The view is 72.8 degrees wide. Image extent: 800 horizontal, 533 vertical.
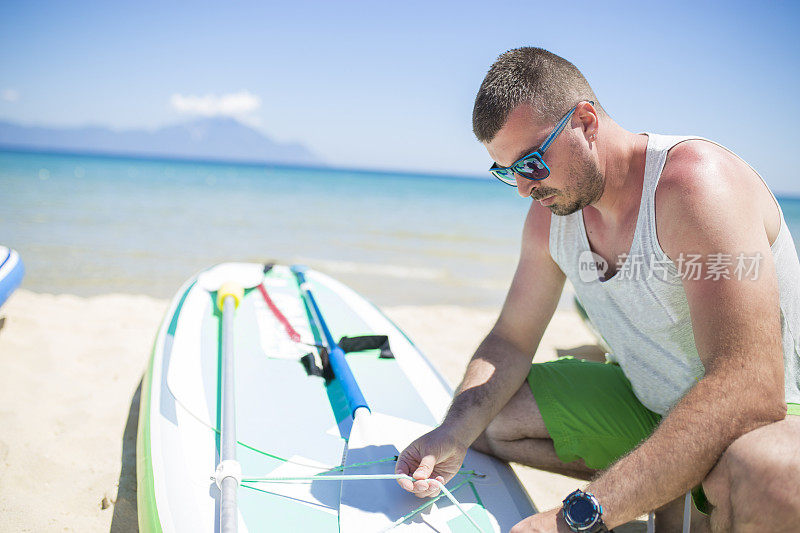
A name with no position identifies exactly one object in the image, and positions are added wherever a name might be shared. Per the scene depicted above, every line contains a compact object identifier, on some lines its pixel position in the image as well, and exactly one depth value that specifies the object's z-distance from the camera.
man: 1.35
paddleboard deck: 1.65
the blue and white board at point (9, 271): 3.41
